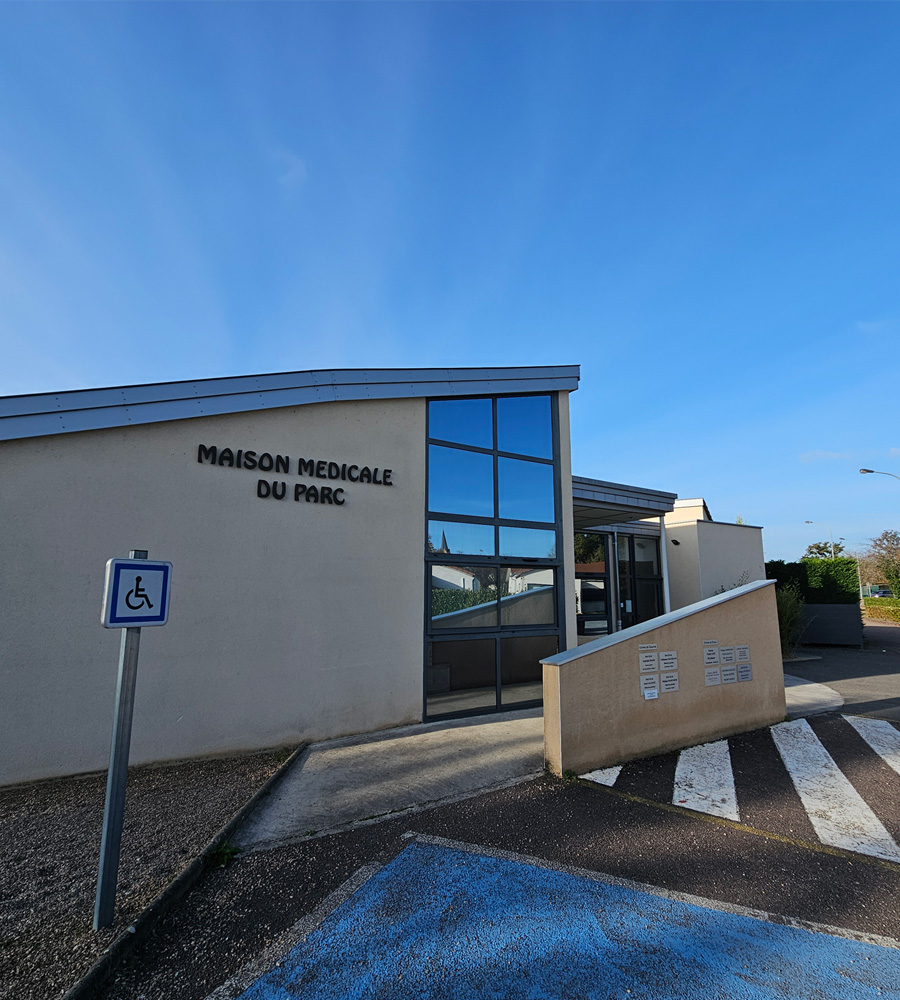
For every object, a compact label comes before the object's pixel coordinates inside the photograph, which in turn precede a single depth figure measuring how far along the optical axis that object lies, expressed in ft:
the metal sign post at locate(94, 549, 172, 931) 9.36
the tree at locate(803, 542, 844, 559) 191.62
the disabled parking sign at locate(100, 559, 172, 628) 9.45
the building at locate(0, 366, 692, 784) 17.46
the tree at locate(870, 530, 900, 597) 148.59
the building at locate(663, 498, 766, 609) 54.95
